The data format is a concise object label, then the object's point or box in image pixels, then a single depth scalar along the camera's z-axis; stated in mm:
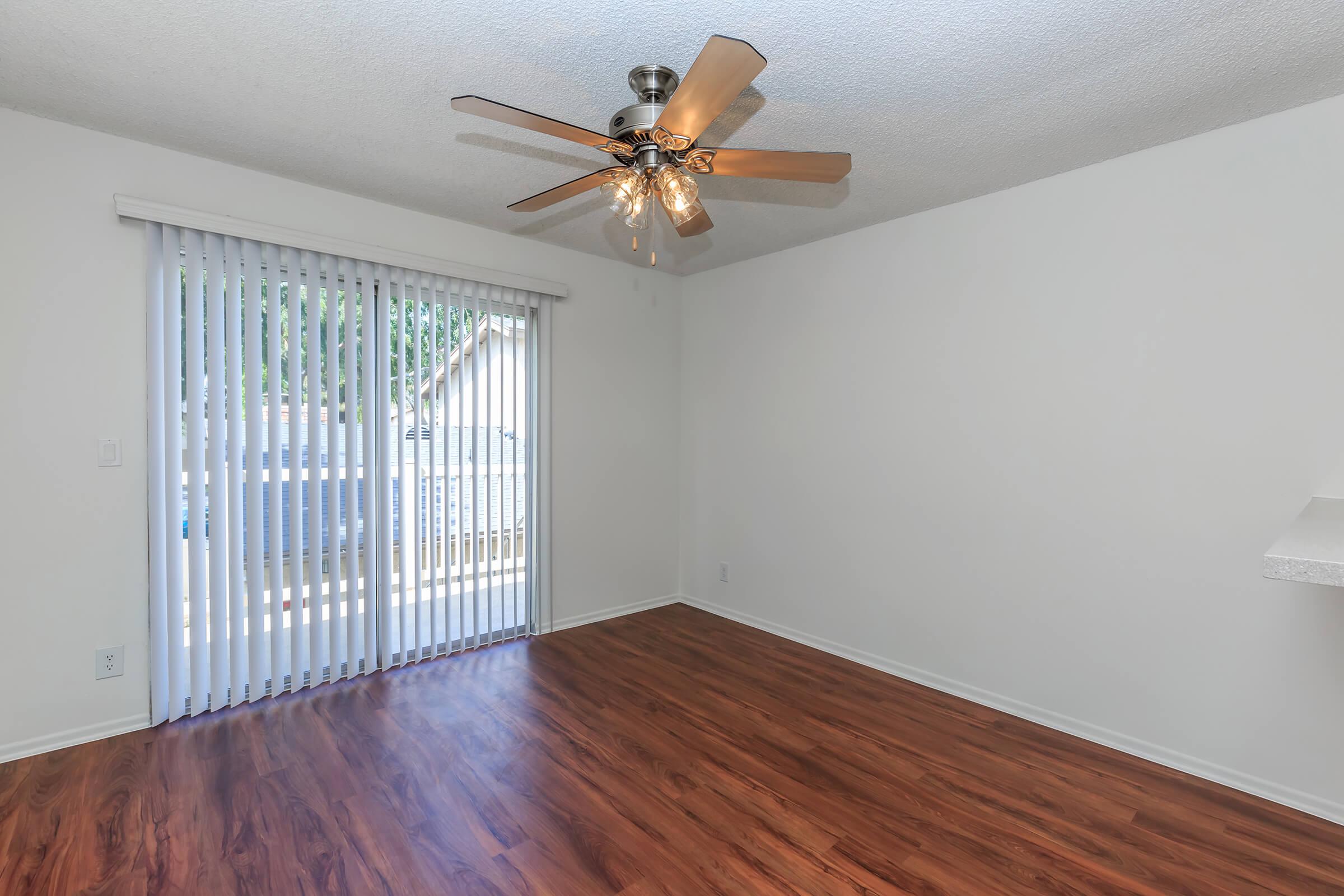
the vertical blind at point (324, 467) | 2674
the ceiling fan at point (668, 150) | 1548
